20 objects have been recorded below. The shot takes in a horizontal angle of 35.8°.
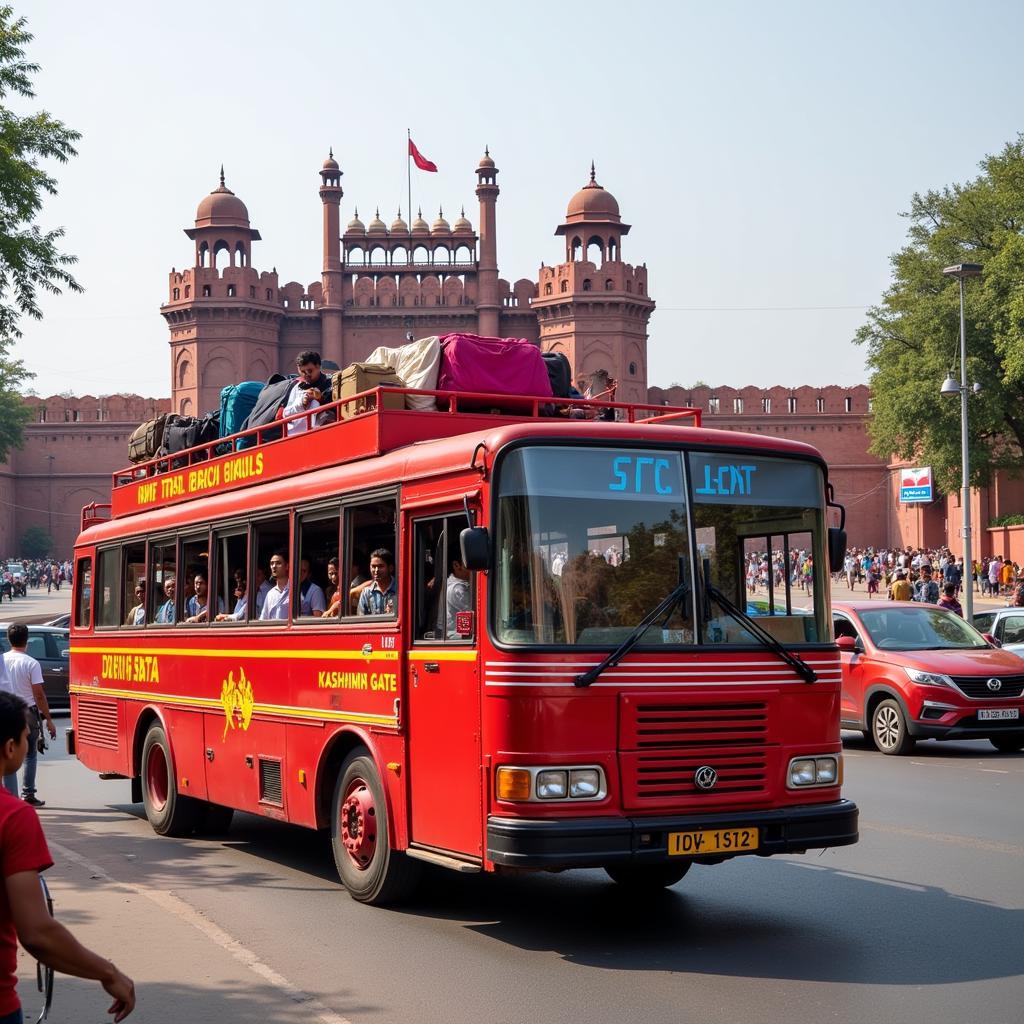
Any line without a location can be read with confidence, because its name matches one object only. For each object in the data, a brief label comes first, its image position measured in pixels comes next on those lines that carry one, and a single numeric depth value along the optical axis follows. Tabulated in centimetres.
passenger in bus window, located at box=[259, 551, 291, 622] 904
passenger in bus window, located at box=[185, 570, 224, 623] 1035
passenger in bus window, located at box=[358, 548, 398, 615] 774
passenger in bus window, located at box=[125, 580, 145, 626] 1160
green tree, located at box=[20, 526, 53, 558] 9138
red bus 659
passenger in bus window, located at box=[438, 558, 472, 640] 707
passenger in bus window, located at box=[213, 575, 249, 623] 961
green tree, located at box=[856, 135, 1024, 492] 4972
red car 1454
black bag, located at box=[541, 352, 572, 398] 932
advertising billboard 3859
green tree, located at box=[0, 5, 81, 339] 1762
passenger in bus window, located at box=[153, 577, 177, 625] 1095
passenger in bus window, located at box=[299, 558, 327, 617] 866
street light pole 3036
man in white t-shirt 1159
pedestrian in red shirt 339
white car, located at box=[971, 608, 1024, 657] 1994
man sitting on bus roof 972
